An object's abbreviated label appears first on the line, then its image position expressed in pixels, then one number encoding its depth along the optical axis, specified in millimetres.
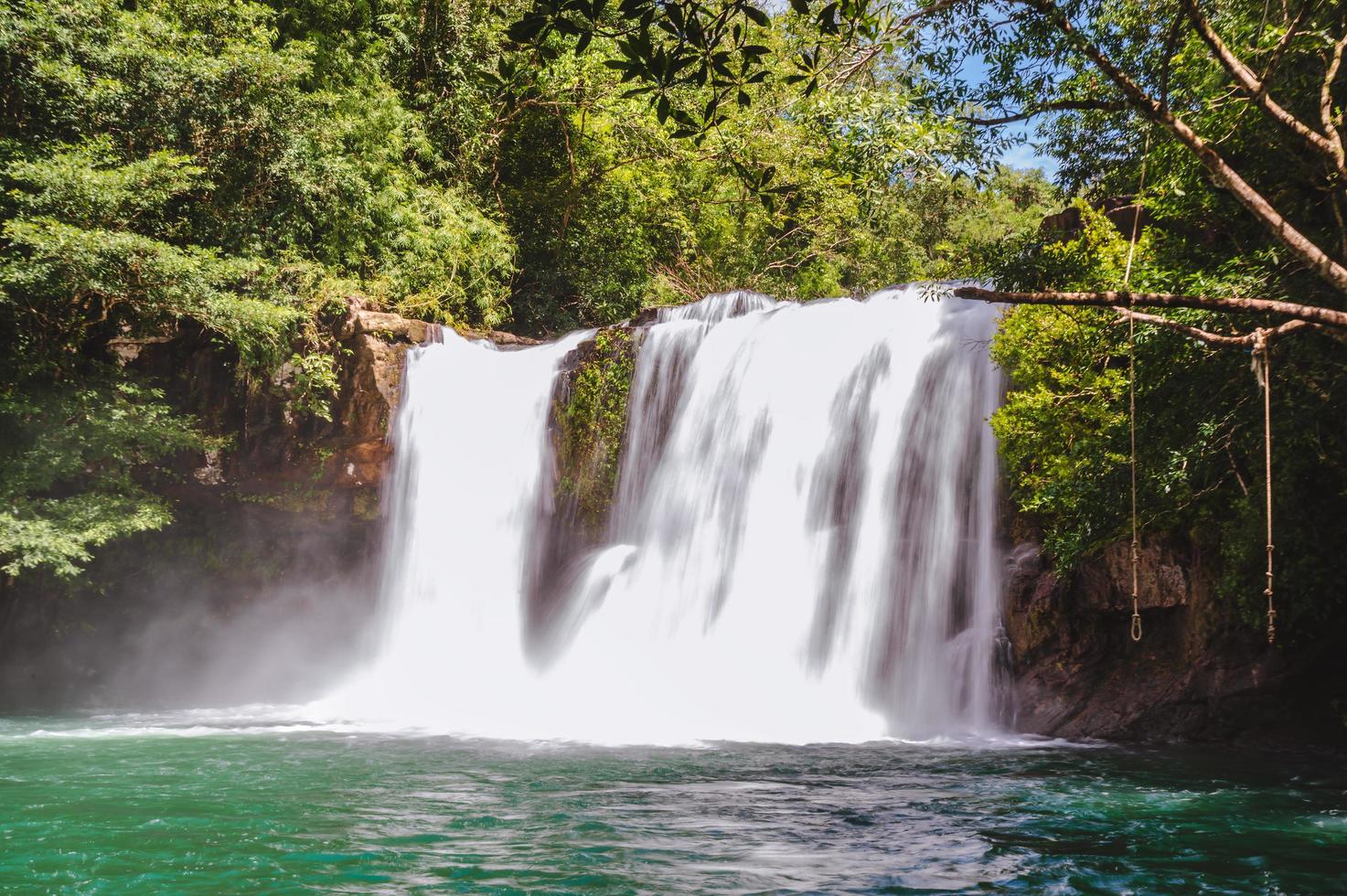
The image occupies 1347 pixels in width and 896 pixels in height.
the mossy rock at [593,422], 18594
